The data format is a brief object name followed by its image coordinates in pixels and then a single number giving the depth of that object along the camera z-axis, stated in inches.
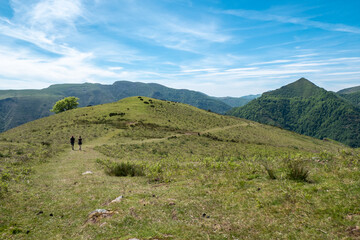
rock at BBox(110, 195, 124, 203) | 369.7
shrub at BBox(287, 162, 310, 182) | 390.3
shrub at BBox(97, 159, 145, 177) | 625.6
